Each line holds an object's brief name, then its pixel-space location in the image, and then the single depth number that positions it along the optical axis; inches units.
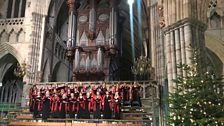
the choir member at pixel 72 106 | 446.3
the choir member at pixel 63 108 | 450.3
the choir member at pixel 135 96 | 510.0
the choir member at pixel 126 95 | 513.3
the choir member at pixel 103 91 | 444.4
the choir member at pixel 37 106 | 458.9
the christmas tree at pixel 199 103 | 241.4
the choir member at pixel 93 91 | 443.8
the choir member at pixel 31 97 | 474.6
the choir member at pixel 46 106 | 451.5
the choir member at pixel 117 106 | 432.5
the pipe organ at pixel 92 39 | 665.6
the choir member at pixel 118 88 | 469.2
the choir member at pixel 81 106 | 444.5
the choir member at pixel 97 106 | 436.5
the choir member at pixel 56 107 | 451.2
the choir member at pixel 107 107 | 434.0
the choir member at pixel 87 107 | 442.6
